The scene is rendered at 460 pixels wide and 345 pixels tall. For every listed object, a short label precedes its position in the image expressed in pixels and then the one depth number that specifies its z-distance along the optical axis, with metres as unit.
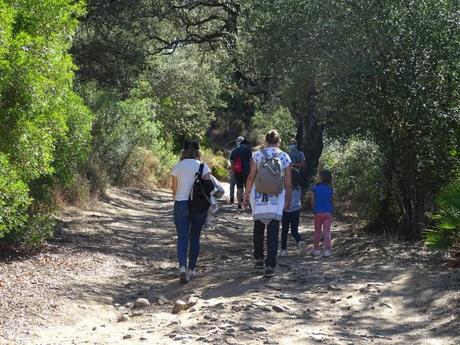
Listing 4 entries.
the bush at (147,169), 23.03
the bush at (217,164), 31.90
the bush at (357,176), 12.59
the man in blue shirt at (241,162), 15.63
